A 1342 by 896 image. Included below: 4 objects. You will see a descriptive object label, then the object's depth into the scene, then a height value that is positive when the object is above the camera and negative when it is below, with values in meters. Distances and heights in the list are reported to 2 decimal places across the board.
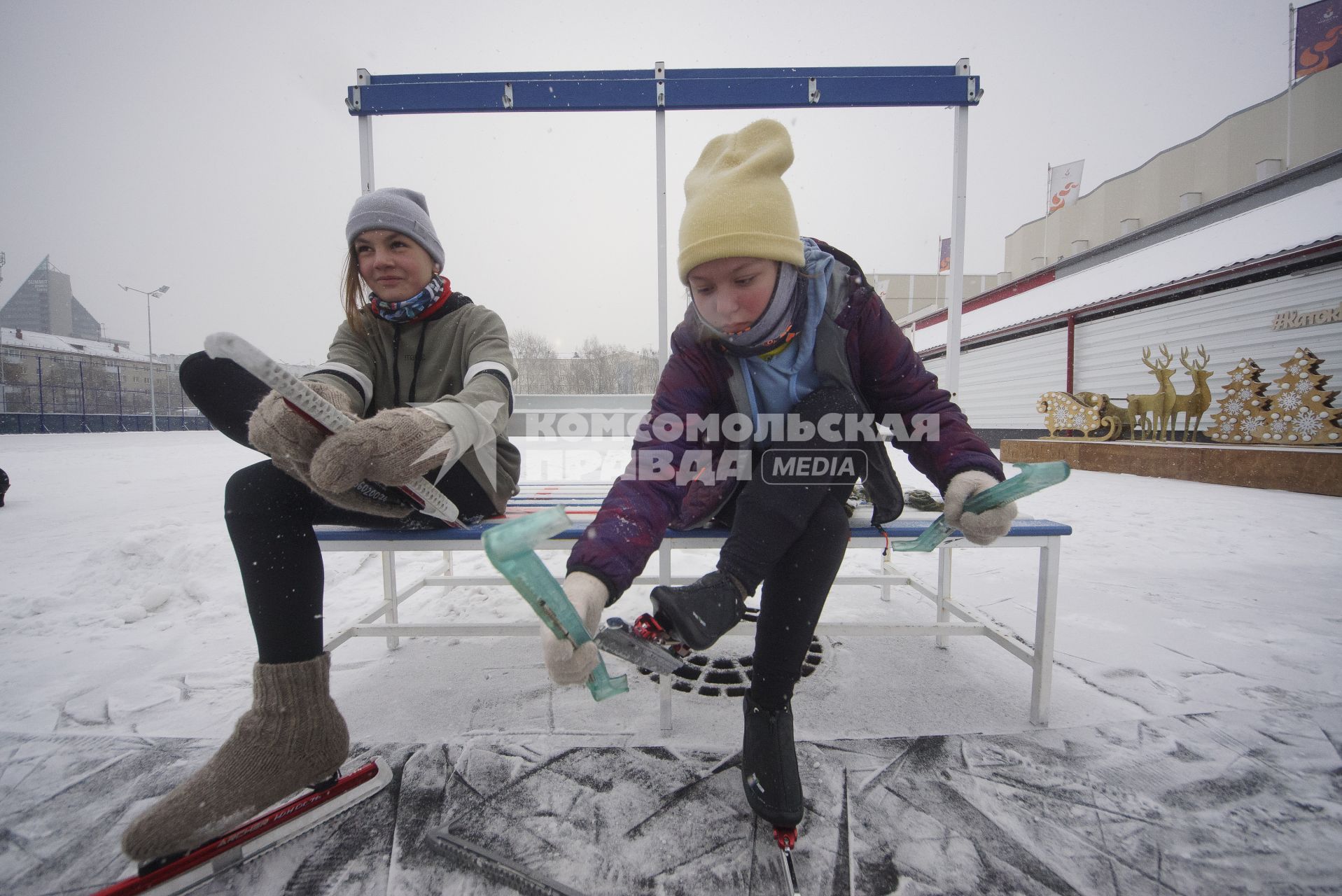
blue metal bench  1.40 -0.36
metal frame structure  2.42 +1.52
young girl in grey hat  1.00 -0.13
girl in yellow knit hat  1.03 -0.04
